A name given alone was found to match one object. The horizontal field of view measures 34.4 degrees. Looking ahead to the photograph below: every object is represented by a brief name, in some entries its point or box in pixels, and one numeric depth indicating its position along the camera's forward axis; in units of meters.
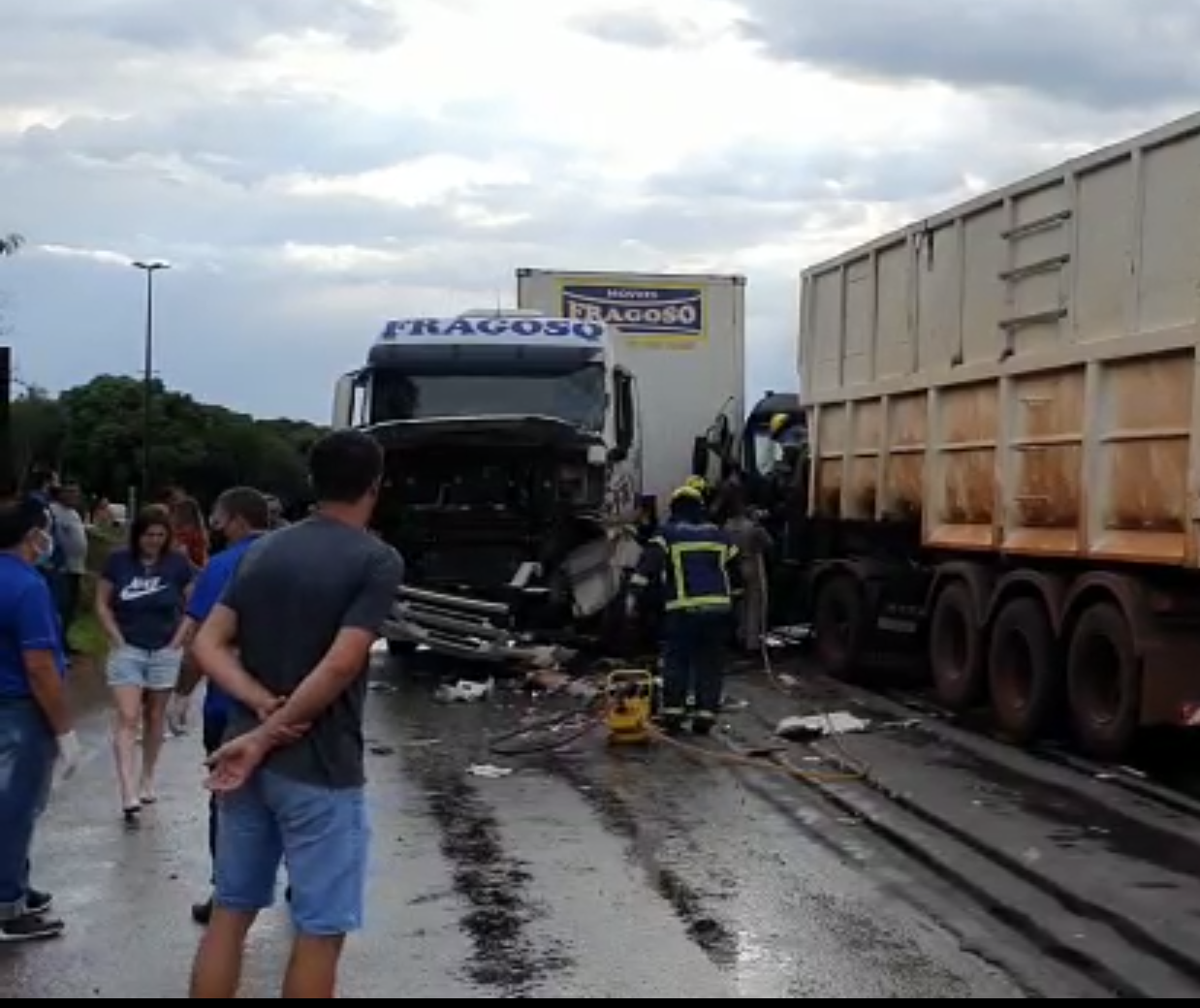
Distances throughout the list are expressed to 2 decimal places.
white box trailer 23.47
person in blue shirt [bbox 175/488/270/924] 7.82
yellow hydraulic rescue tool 13.16
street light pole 64.50
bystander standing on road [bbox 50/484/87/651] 16.98
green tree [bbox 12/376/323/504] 70.88
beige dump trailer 11.36
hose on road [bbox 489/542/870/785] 11.67
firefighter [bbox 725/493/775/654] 18.98
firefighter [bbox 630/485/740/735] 13.70
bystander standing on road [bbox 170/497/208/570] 10.69
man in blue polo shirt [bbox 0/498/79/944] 7.08
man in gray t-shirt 5.27
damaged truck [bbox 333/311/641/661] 17.03
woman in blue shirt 10.05
